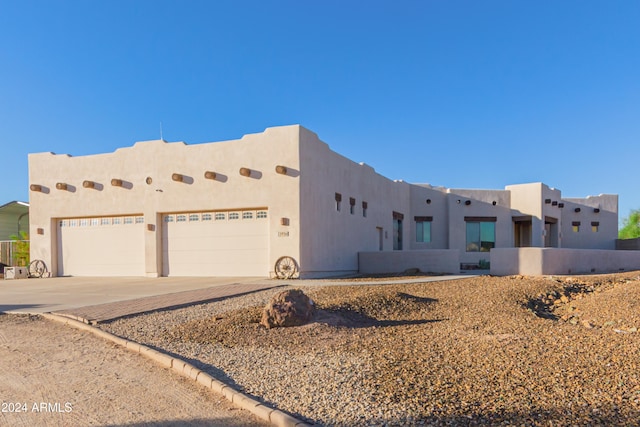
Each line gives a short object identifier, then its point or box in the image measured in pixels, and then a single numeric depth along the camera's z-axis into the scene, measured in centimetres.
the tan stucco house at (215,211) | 1570
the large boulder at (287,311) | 688
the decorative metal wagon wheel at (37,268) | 1922
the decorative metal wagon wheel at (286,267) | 1523
